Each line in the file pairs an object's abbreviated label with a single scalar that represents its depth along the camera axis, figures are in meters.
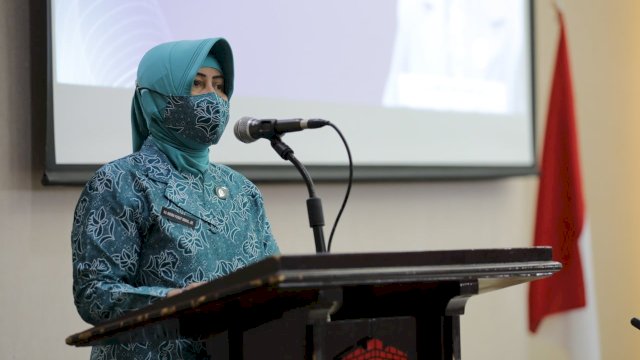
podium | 3.66
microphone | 4.32
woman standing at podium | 4.19
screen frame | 5.39
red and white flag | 7.27
